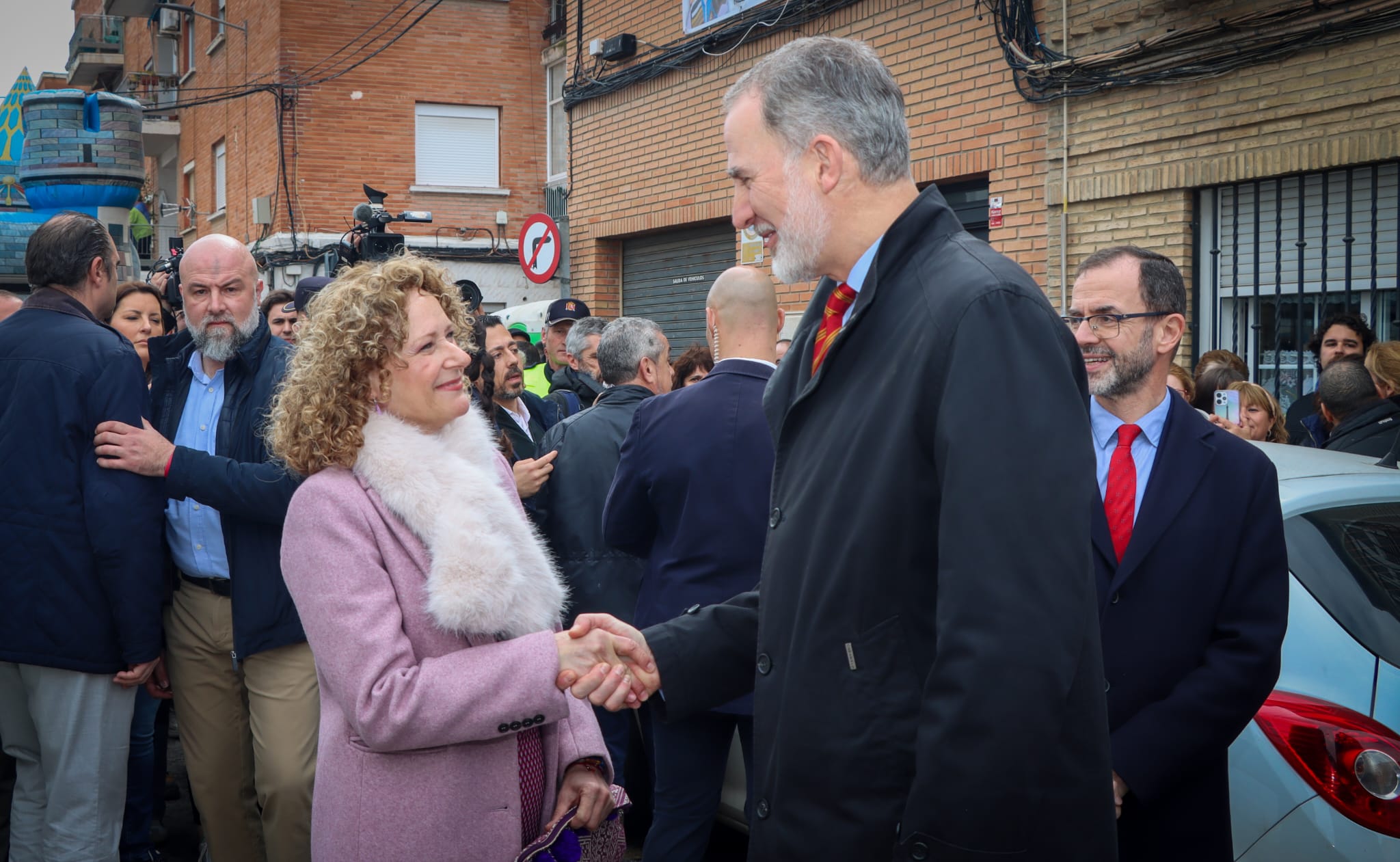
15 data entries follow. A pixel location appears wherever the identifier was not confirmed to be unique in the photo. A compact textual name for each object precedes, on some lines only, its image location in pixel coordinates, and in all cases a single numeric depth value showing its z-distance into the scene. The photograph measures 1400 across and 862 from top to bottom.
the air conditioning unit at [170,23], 25.39
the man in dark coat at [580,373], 7.04
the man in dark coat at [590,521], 4.97
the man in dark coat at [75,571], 3.68
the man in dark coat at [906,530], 1.58
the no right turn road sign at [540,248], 13.88
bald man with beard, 3.58
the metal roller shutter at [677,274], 12.21
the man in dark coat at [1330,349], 6.49
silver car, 2.74
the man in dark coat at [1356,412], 5.38
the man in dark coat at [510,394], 5.61
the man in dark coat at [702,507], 3.91
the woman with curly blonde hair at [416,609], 2.32
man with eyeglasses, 2.50
